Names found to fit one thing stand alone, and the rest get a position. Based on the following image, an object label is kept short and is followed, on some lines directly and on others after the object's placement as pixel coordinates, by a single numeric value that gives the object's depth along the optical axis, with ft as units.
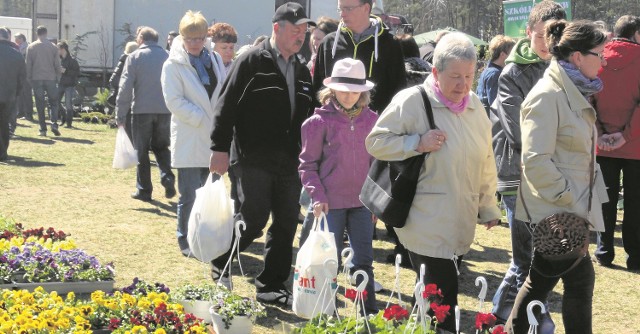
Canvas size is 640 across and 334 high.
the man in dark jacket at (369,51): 38.92
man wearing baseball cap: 36.77
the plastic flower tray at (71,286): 36.00
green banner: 83.14
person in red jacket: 45.69
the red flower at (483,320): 22.81
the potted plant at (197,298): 33.82
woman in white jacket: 44.66
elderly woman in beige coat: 26.95
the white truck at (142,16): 131.40
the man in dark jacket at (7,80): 81.43
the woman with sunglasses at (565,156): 27.22
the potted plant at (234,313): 32.17
